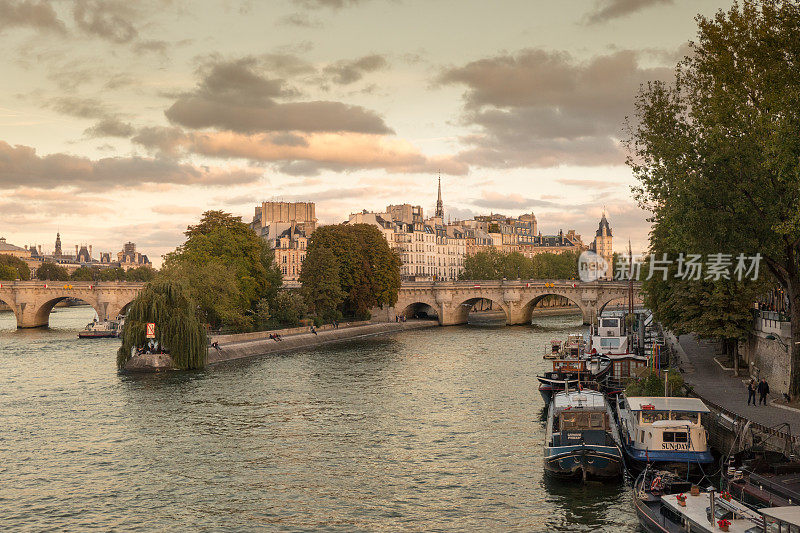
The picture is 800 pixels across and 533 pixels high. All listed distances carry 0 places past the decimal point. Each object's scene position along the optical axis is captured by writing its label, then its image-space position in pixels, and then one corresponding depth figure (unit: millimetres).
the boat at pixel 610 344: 58500
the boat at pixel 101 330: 96625
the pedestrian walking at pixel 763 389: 38219
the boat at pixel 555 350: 61797
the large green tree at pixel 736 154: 35500
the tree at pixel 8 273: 169875
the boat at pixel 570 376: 46000
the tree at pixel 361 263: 106500
